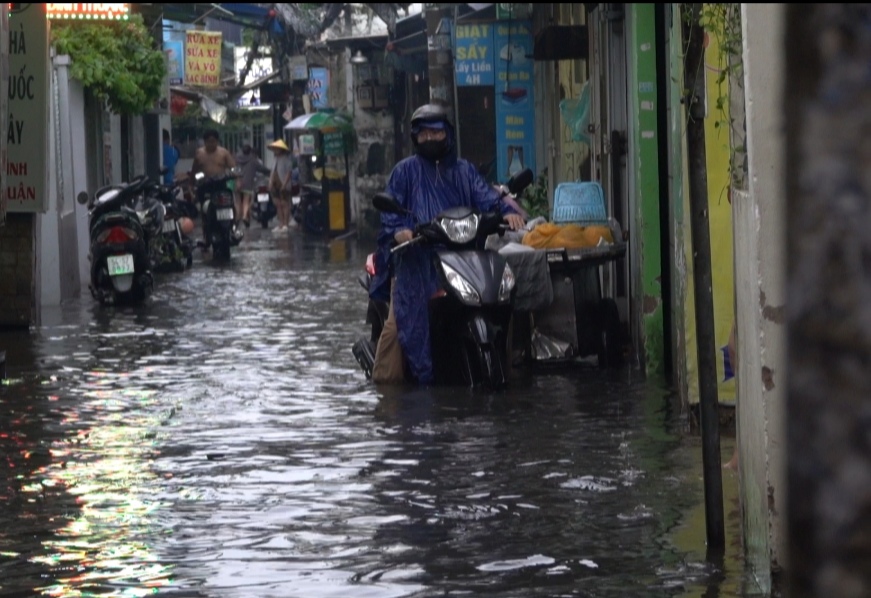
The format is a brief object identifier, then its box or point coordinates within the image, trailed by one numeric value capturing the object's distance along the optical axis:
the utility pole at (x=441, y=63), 24.41
